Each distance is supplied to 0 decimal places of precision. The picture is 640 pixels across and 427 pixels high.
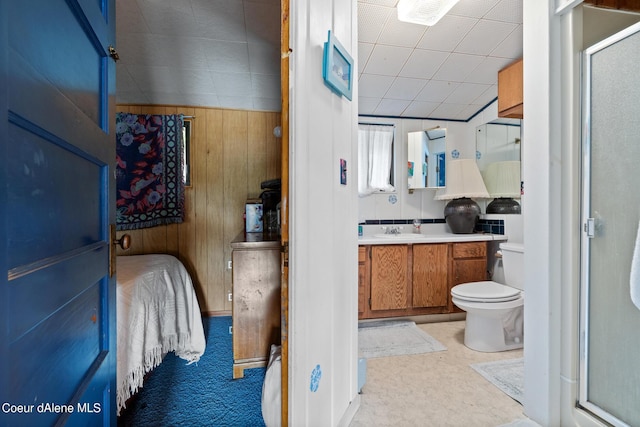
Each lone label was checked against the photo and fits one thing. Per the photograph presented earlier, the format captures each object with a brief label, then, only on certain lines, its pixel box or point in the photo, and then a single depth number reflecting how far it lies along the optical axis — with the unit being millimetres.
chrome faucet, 2926
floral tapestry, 2553
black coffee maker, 2291
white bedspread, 1380
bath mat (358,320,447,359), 2086
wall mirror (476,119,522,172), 2709
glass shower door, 1137
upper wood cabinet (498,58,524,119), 2164
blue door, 463
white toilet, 2002
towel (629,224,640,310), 1033
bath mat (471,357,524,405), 1603
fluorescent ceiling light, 1740
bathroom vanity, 2477
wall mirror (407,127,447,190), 2932
